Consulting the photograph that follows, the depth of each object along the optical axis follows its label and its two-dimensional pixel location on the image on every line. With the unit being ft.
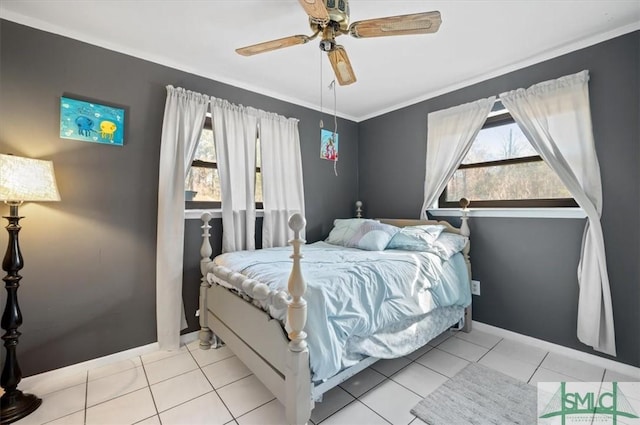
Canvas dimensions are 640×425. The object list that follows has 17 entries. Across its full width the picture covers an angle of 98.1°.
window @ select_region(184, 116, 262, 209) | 8.34
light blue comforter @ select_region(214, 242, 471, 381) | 4.65
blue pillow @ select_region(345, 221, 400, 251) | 8.44
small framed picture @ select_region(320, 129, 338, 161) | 11.24
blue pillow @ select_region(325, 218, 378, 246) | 9.43
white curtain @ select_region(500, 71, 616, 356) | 6.39
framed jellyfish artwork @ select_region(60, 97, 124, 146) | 6.35
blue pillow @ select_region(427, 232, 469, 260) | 7.71
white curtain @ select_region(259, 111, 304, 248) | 9.23
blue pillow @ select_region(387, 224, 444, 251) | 7.97
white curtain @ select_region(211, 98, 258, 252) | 8.30
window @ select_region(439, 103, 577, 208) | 7.68
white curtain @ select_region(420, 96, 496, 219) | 8.66
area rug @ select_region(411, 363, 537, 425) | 4.91
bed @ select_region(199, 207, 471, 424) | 4.47
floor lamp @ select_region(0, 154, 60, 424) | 4.92
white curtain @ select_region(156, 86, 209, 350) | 7.28
